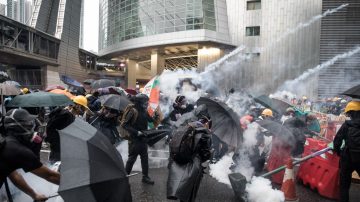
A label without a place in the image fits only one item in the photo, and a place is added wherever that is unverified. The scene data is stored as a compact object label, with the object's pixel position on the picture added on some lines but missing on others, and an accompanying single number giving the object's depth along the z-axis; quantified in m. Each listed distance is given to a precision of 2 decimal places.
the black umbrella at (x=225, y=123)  5.60
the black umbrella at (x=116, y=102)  6.28
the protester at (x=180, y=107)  8.23
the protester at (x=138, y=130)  5.88
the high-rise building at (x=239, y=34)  33.94
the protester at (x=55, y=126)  4.53
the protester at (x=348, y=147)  4.64
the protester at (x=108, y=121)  6.28
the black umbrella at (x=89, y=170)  2.51
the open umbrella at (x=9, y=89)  6.79
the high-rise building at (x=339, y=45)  30.83
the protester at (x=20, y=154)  2.76
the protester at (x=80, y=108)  6.59
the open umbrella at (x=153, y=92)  7.81
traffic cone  5.25
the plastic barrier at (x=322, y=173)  5.59
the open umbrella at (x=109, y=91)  8.95
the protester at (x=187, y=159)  3.97
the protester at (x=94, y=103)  8.22
